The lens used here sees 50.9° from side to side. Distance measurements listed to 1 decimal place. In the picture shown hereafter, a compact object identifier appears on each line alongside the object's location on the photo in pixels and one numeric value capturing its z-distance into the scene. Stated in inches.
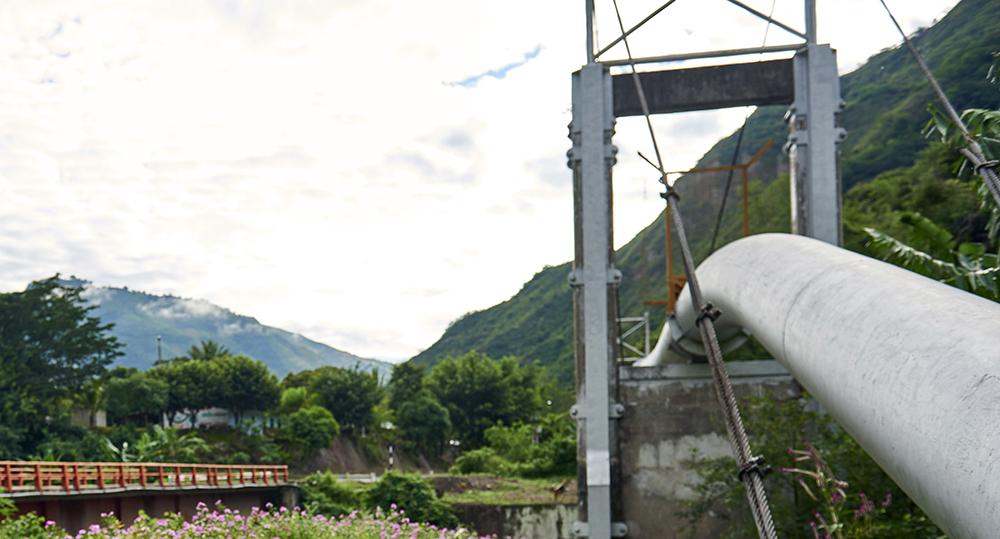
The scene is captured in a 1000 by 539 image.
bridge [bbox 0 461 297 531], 1056.8
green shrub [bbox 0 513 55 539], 749.9
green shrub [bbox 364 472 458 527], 1560.0
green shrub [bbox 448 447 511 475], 2158.8
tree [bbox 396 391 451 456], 2738.7
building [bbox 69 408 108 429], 2632.9
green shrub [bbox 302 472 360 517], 1736.0
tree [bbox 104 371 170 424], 2581.2
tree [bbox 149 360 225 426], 2817.4
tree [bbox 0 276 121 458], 2164.1
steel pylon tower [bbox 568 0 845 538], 542.0
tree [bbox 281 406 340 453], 2487.7
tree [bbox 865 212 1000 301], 478.3
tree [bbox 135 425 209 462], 1921.8
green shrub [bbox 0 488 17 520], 835.7
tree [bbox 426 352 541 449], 2859.3
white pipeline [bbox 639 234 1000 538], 147.9
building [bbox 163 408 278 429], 3004.4
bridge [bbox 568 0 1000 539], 155.2
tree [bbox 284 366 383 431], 2869.1
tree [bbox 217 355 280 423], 2883.9
